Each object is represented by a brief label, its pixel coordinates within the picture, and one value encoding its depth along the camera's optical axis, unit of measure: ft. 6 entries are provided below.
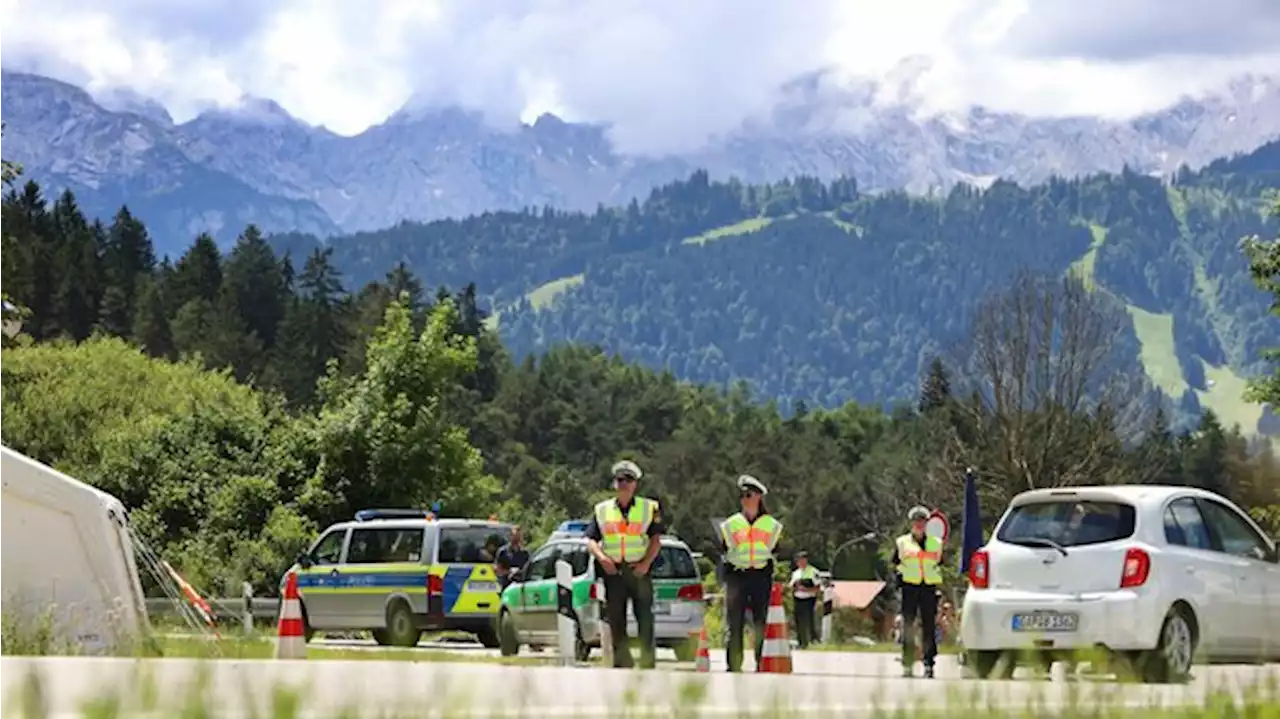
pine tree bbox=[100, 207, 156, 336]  470.80
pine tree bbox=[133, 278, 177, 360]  463.42
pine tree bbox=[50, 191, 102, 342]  459.32
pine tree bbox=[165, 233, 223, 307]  492.54
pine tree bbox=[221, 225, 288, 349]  506.07
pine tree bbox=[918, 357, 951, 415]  423.72
